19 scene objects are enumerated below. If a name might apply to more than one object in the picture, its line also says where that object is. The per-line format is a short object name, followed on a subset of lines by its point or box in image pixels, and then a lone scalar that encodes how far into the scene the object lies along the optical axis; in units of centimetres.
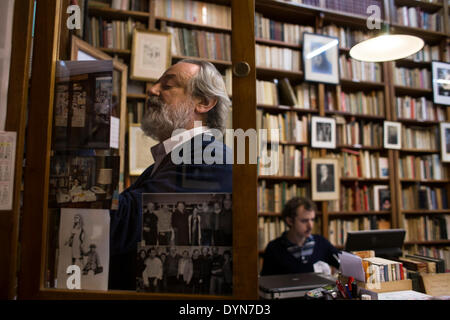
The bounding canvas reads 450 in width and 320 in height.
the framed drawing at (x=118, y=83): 105
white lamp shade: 122
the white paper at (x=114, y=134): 100
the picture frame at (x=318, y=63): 292
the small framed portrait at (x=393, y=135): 309
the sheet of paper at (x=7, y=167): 92
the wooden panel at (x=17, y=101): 90
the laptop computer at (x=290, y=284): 131
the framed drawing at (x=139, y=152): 94
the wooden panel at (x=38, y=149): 86
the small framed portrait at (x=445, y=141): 219
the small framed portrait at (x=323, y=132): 292
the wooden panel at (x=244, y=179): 81
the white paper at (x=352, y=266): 101
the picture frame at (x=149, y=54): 113
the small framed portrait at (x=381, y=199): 308
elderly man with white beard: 86
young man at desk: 217
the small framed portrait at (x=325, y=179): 290
